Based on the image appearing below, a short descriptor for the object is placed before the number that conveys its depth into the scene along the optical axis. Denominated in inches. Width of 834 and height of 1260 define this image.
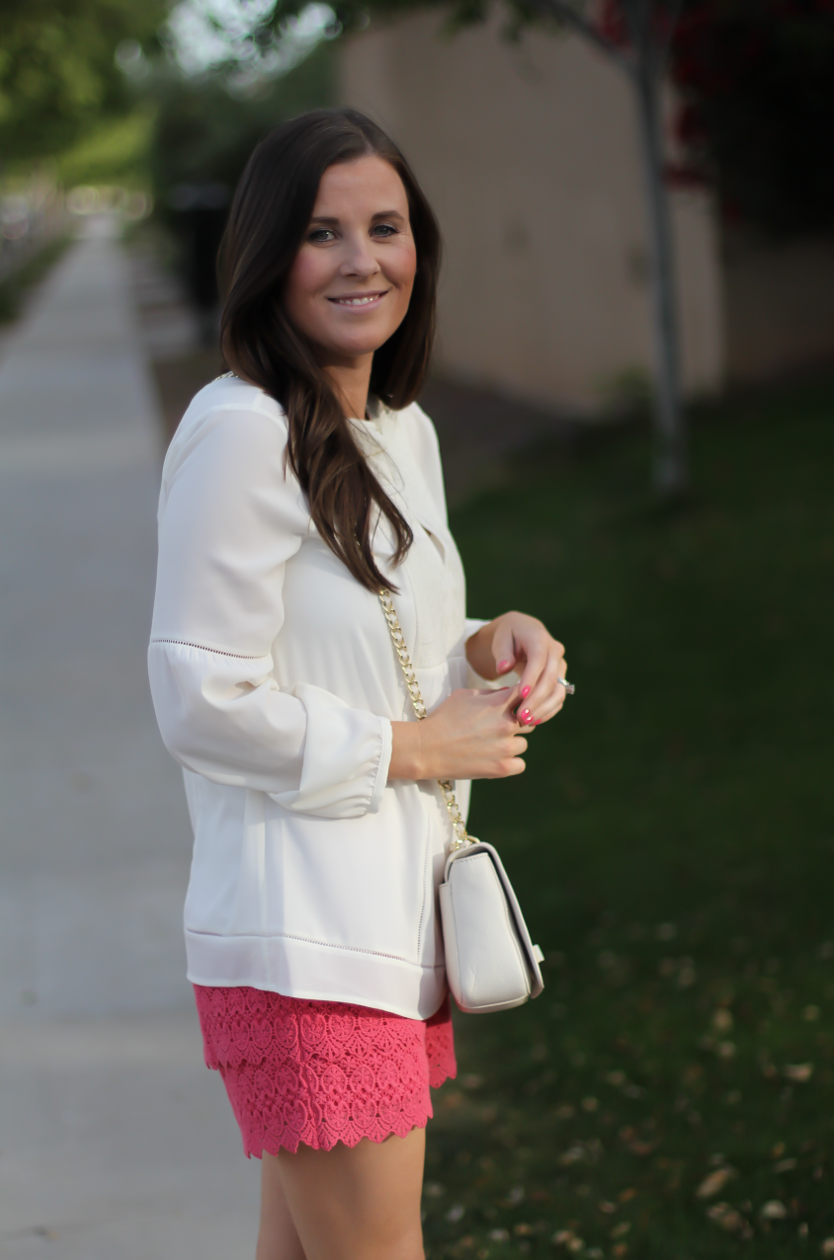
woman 152.6
